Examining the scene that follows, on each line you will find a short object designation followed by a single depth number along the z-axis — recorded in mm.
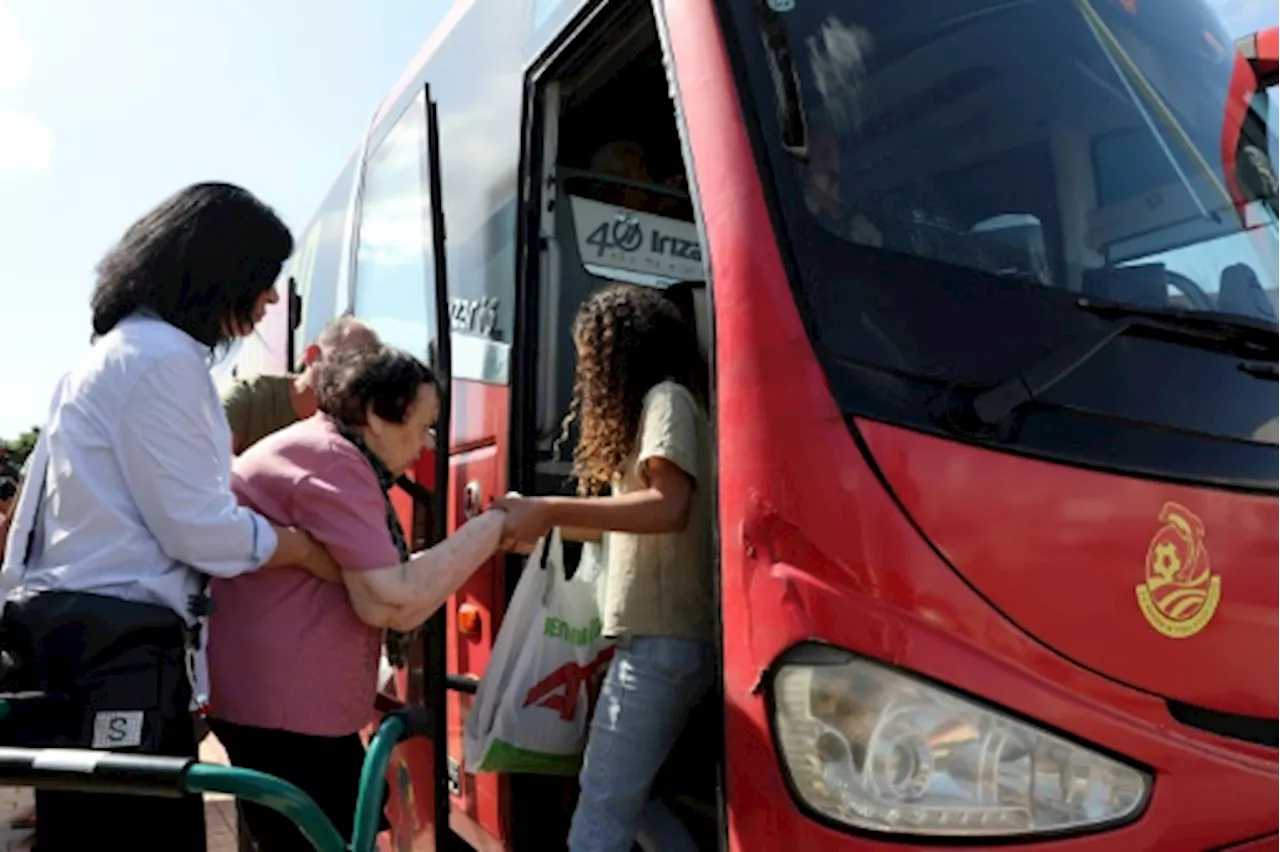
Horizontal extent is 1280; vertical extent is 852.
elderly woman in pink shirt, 2166
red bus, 1648
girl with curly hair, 2184
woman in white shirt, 1848
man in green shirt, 3557
